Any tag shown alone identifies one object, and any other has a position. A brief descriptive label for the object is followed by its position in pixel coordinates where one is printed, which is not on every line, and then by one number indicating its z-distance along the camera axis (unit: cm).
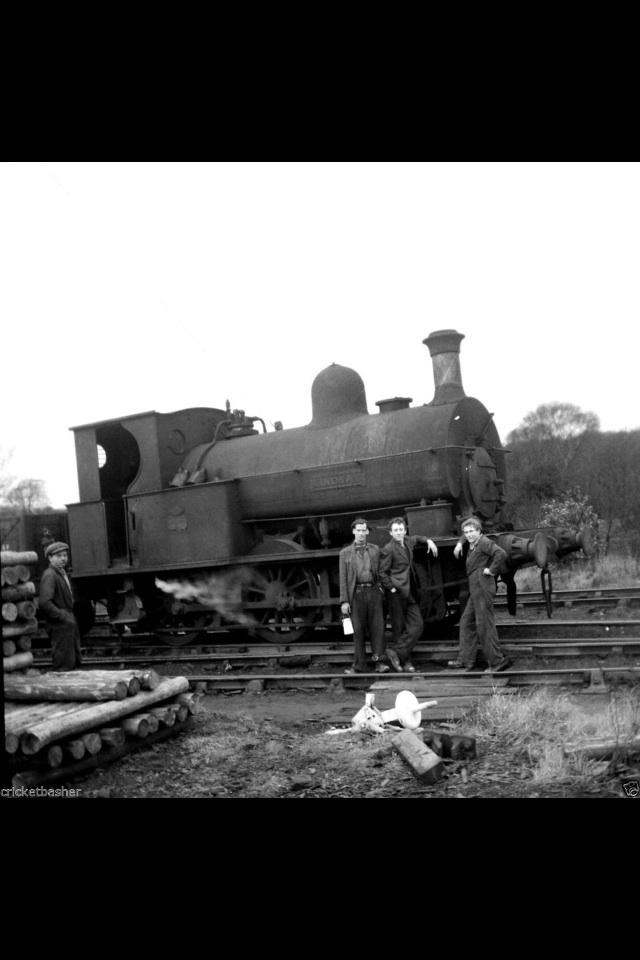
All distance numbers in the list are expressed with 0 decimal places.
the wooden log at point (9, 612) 519
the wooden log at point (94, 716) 458
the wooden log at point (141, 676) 552
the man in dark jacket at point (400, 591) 772
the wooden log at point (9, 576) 511
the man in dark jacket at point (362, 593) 759
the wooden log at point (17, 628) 528
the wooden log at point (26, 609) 528
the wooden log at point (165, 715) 557
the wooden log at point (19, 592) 521
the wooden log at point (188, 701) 596
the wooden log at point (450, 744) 477
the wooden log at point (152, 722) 544
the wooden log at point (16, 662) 536
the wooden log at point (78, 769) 463
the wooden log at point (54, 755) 474
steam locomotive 864
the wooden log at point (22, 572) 521
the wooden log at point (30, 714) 475
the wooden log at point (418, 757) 446
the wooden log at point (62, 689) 525
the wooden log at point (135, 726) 534
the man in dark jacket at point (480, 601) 705
